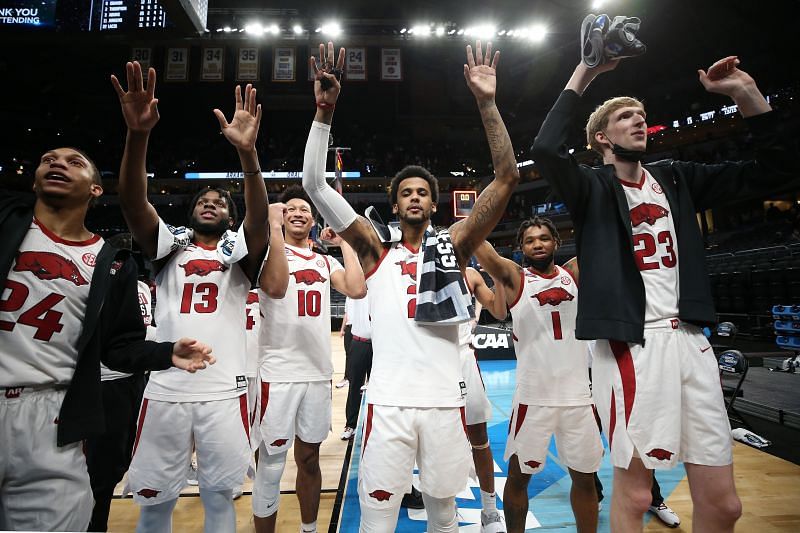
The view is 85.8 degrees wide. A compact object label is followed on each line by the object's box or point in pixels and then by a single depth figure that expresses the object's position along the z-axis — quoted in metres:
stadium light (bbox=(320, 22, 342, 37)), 16.30
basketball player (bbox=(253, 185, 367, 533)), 2.92
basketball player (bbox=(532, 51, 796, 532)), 1.82
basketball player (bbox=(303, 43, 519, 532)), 2.07
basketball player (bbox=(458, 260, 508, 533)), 3.18
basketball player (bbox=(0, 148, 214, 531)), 1.74
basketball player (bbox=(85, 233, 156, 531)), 2.86
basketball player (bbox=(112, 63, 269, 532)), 2.27
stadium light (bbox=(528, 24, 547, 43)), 16.39
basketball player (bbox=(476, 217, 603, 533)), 2.75
